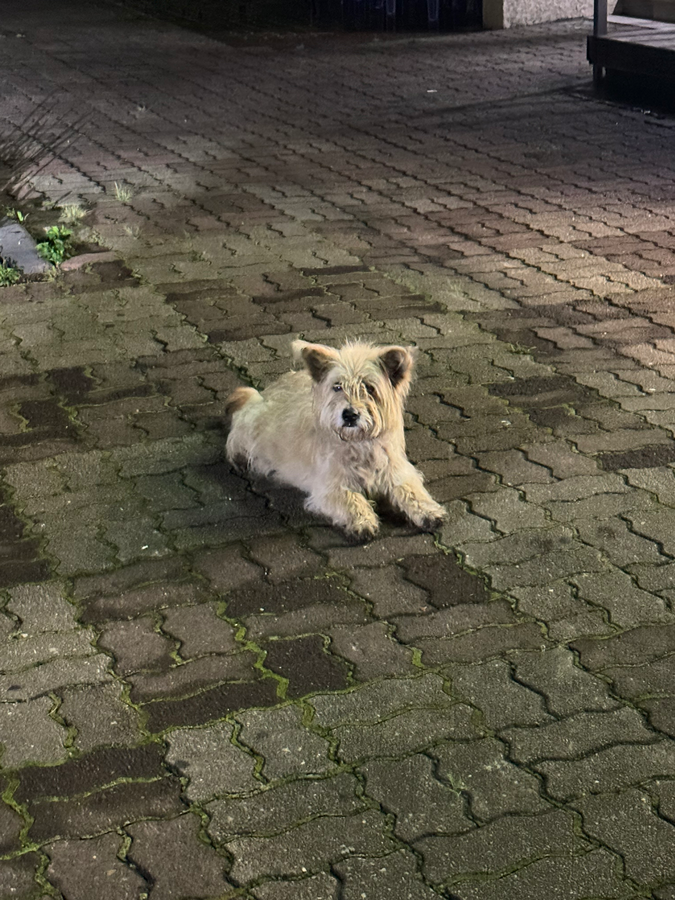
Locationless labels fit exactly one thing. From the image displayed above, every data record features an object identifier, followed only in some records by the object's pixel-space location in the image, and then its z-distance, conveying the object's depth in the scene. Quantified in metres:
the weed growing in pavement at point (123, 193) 10.44
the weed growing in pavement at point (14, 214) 9.87
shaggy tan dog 4.99
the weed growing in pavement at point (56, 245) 8.92
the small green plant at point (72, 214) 9.87
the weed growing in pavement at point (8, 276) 8.58
